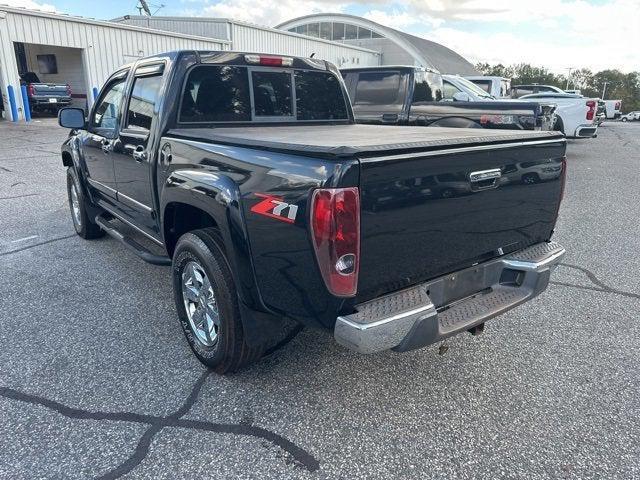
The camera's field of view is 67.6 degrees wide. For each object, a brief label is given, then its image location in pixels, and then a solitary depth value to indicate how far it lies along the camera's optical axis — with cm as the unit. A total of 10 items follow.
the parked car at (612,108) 3488
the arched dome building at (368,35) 4359
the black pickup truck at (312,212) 214
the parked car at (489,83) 1661
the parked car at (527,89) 2619
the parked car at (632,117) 4486
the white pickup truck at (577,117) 1234
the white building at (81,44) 1869
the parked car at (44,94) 2109
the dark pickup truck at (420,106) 853
